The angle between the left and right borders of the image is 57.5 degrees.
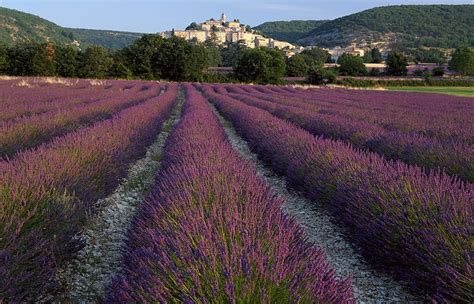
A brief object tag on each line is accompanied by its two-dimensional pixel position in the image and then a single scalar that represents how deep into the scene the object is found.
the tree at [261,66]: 51.19
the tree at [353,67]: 69.62
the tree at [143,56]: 53.30
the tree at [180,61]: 52.66
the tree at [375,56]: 100.56
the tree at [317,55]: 90.21
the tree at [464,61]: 68.62
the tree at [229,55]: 94.44
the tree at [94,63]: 48.91
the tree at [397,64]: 68.88
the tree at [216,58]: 91.68
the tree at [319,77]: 48.12
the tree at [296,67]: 67.00
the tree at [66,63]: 50.03
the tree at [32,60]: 48.47
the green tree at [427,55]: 101.56
